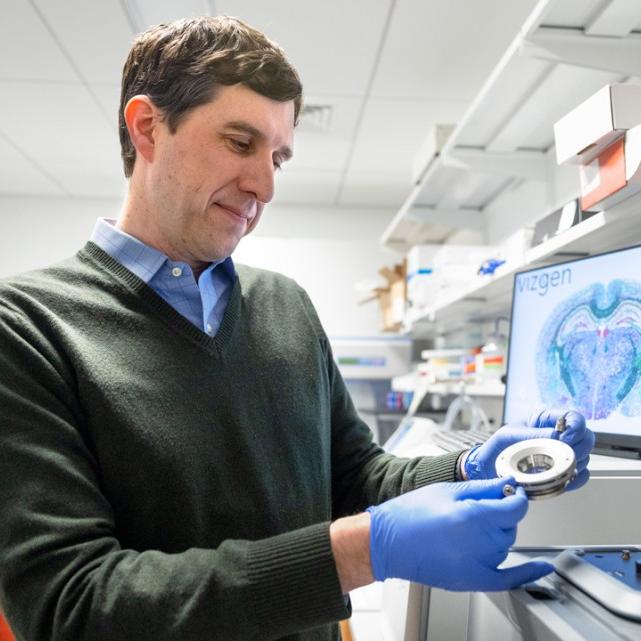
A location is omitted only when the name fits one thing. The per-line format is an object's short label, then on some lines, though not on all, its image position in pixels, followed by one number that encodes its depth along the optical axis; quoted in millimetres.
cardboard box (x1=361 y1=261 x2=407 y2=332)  2986
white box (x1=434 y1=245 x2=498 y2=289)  2189
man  595
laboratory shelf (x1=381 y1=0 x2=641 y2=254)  1159
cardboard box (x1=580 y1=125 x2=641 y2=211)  859
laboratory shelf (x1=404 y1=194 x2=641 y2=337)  1005
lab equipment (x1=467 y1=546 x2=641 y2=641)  530
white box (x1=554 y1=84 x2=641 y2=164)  889
